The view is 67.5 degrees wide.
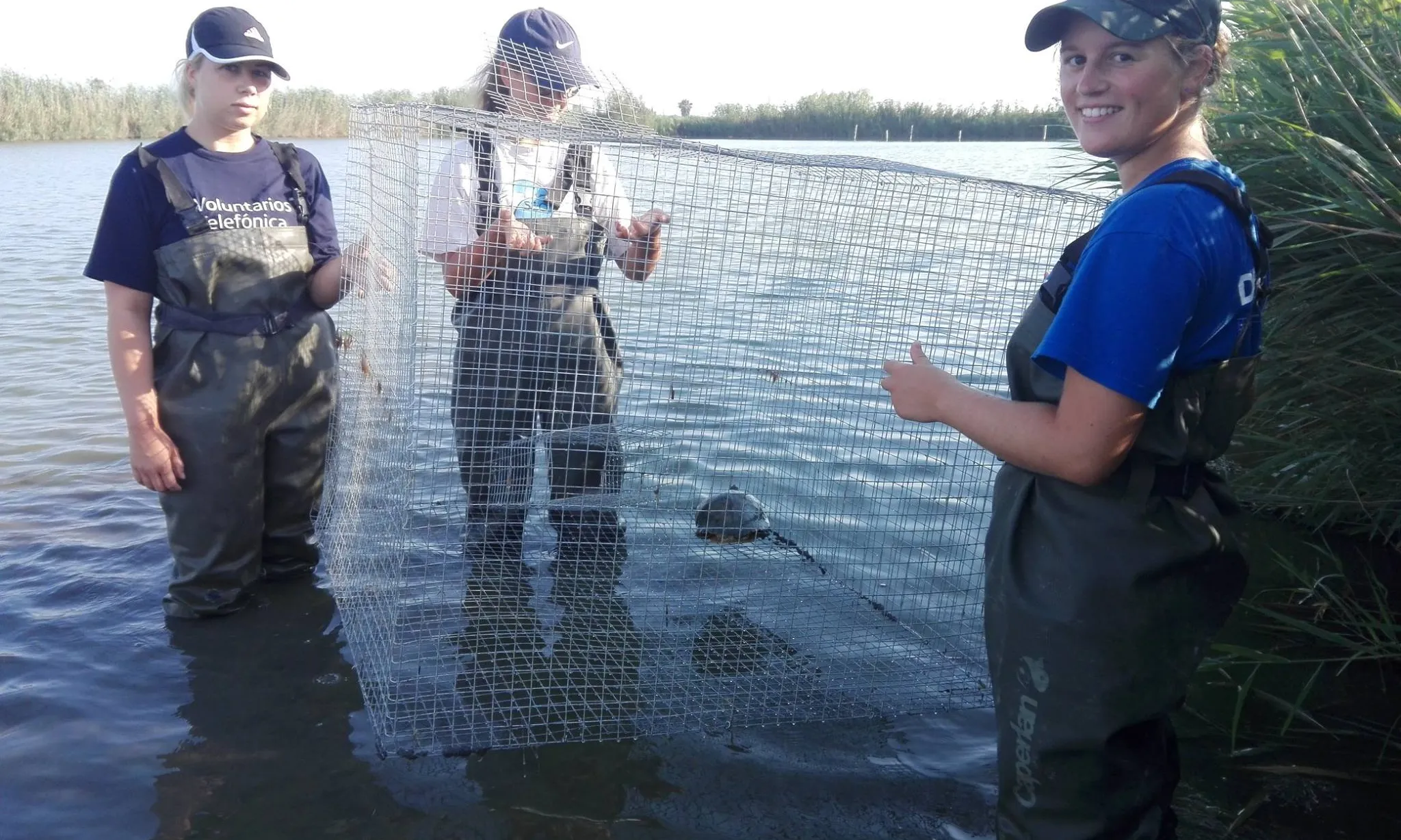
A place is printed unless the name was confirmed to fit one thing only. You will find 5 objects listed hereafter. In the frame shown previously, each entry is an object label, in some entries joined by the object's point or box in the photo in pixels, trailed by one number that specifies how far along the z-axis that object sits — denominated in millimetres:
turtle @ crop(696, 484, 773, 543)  4023
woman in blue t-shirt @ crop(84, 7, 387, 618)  3299
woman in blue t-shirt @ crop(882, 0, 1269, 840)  1673
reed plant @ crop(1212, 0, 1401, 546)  3145
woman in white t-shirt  2934
